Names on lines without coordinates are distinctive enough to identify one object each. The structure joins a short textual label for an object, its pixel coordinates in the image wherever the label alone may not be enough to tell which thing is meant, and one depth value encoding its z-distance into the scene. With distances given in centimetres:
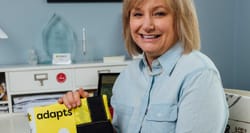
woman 79
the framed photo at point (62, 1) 190
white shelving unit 167
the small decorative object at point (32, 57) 188
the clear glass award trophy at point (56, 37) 188
